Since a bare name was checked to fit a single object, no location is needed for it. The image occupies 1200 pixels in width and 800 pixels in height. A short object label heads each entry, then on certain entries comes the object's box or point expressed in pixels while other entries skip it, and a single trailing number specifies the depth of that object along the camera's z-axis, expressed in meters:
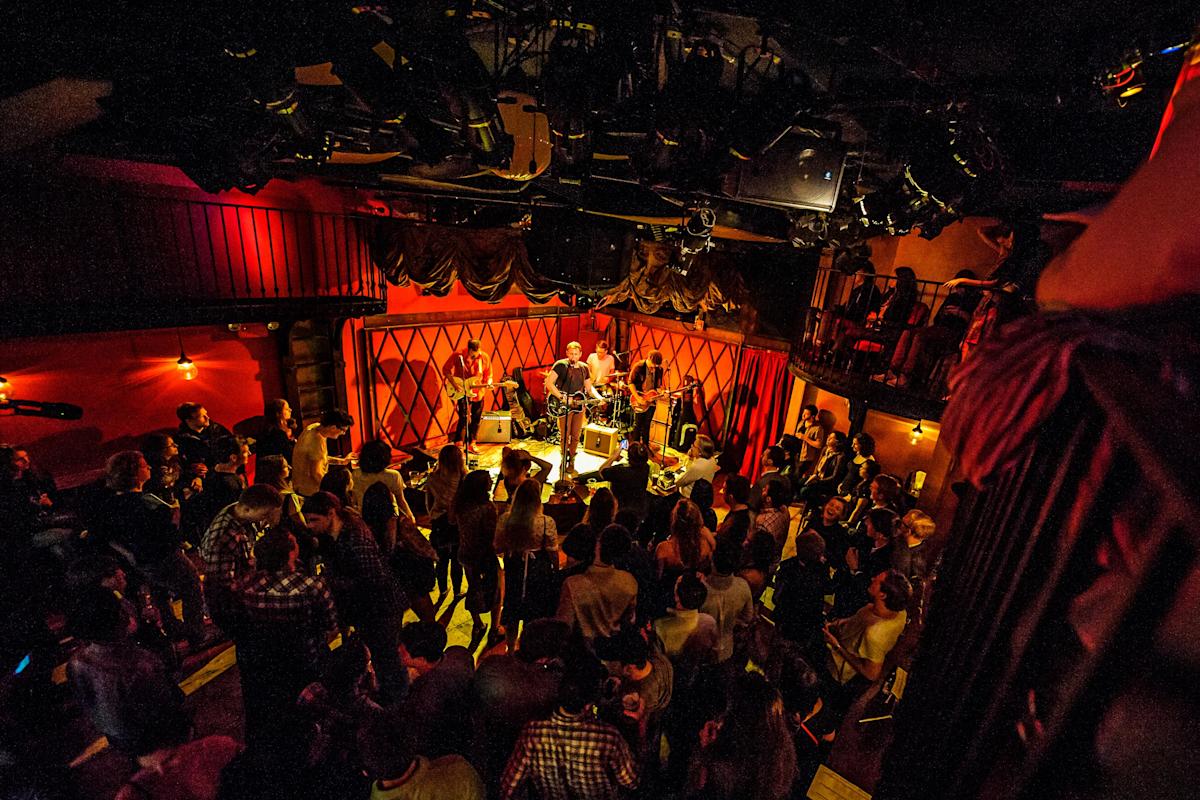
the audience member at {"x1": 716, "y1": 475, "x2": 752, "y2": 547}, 3.86
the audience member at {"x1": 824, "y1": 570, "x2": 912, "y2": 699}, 3.08
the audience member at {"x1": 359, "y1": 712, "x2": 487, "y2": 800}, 2.06
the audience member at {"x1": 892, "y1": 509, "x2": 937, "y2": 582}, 3.79
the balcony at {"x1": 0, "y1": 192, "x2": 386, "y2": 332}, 4.70
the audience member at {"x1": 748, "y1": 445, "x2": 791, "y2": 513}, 4.90
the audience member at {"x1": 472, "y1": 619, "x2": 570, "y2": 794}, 2.54
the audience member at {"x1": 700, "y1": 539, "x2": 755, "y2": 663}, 3.15
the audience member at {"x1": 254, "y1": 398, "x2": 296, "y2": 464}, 5.32
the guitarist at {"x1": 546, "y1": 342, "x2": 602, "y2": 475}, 7.60
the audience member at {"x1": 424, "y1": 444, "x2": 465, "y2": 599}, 4.30
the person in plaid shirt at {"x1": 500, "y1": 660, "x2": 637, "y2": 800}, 2.23
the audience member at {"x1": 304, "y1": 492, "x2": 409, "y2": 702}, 3.26
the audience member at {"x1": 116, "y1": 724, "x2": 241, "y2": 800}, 2.20
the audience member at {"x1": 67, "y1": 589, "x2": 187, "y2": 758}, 2.33
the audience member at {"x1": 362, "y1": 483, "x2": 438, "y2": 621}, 3.74
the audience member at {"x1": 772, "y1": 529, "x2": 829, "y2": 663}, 3.38
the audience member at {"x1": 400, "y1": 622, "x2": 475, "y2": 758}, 2.46
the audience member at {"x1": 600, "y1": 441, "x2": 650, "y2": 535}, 4.84
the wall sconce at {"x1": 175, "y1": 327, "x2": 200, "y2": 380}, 5.99
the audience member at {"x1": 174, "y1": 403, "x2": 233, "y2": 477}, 4.99
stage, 8.67
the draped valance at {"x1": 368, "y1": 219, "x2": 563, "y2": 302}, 6.90
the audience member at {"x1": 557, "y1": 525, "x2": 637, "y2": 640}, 3.08
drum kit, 9.46
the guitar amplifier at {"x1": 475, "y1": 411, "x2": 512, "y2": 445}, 9.55
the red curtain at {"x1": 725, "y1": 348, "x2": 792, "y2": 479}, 8.61
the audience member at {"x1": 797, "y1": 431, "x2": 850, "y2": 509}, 6.05
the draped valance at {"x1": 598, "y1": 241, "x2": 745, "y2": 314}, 8.37
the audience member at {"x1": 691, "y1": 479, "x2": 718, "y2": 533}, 4.42
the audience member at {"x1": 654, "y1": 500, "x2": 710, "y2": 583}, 3.61
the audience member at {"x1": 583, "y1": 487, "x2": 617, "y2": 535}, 3.86
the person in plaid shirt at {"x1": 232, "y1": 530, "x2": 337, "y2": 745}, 2.75
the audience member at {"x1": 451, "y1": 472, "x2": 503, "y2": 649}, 3.88
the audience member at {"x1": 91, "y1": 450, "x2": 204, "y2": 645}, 3.57
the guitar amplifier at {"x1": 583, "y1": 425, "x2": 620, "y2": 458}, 9.16
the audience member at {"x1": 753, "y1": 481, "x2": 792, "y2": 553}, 4.20
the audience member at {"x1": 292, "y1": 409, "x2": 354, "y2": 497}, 4.88
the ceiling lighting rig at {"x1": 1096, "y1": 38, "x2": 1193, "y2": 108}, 2.47
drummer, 8.92
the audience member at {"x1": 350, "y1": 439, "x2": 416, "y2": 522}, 4.08
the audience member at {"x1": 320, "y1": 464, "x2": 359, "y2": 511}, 3.92
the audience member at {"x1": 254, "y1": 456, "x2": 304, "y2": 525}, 4.29
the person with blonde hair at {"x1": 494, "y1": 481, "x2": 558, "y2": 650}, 3.59
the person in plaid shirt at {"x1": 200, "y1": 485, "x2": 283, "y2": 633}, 3.15
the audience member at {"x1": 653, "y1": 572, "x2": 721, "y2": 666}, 2.94
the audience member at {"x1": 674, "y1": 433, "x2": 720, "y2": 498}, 6.66
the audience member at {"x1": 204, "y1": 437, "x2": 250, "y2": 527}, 4.52
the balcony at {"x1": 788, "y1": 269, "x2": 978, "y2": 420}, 5.38
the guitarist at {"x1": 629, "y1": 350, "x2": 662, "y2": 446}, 9.45
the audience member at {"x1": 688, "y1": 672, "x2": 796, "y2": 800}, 2.46
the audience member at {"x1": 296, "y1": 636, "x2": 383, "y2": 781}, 2.49
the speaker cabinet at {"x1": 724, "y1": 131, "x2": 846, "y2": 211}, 3.56
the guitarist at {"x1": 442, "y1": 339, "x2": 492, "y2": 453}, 9.09
